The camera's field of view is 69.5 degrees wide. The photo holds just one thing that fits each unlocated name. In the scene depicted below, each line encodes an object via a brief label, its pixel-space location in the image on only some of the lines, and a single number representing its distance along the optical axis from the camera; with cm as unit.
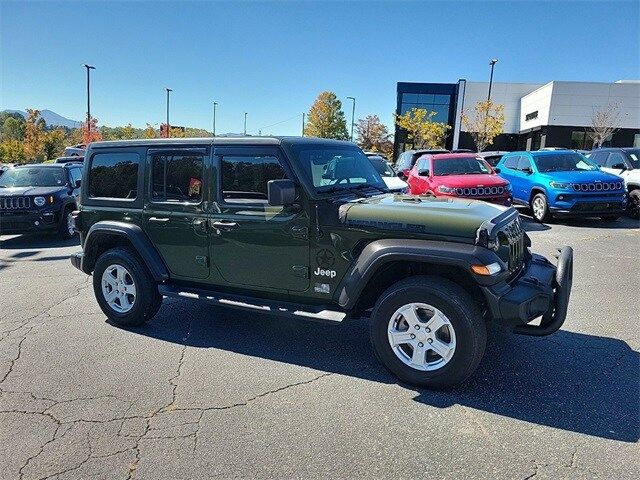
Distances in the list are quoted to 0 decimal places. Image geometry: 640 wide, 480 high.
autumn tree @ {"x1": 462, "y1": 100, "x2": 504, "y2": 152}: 3872
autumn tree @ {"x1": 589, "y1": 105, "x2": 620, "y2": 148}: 3531
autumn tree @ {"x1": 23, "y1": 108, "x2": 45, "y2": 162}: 4306
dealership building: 3759
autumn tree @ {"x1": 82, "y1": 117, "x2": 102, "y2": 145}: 4381
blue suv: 1040
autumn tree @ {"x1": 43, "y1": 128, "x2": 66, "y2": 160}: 4347
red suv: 1003
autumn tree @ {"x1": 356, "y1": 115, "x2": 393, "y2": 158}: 5759
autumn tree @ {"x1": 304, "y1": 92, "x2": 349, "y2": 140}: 6138
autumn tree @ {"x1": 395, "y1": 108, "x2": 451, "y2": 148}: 4228
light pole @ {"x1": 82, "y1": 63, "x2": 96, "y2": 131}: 3910
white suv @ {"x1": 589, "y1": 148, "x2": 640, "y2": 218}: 1141
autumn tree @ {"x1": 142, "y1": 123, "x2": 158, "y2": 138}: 5706
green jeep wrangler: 330
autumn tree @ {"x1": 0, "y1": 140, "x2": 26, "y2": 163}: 3981
